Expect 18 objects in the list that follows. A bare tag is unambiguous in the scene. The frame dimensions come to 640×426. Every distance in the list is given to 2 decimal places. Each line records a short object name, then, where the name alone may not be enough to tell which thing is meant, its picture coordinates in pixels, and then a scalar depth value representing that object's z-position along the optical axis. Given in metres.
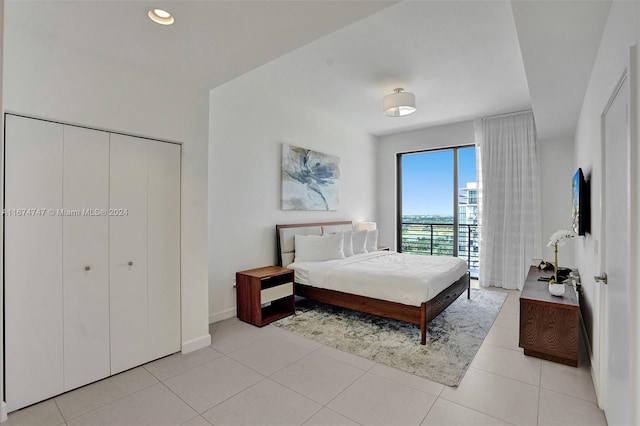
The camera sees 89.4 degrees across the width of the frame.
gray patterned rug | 2.61
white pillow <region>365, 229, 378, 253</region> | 5.23
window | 5.75
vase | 2.75
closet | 2.06
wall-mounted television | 2.72
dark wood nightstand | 3.49
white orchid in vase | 3.08
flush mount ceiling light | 3.73
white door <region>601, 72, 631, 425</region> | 1.44
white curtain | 4.86
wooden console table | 2.53
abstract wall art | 4.50
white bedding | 3.09
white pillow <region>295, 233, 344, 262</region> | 4.23
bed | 3.04
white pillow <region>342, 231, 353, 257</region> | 4.72
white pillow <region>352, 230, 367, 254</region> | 4.93
